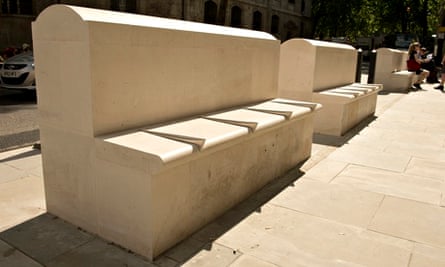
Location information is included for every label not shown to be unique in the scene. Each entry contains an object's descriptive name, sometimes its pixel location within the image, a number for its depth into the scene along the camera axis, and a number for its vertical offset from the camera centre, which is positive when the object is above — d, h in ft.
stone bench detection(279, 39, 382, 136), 24.31 -2.61
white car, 36.19 -3.75
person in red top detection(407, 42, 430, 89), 53.67 -1.99
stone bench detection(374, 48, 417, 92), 49.34 -3.37
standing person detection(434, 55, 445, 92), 51.39 -4.26
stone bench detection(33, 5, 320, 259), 10.09 -2.64
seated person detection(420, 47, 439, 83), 61.73 -3.10
